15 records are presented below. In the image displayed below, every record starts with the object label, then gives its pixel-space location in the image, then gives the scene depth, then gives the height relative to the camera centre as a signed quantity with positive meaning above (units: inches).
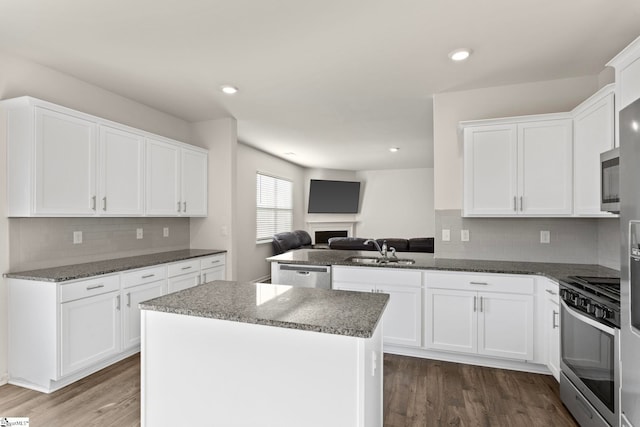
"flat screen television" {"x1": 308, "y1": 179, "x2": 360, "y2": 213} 340.2 +17.2
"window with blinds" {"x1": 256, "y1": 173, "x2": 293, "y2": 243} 257.9 +5.1
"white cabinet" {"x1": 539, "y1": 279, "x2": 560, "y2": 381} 98.6 -34.4
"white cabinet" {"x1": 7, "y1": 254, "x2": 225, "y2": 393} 98.3 -37.2
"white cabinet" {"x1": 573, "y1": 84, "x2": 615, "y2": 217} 93.5 +21.4
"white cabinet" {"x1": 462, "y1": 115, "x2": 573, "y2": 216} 113.2 +16.7
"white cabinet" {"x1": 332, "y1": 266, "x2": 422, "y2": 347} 121.9 -31.4
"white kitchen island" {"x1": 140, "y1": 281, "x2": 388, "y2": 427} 54.7 -27.1
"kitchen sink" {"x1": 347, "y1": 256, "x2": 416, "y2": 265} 130.4 -19.8
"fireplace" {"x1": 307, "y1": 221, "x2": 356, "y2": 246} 341.7 -18.5
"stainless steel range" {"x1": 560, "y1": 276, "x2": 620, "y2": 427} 68.3 -31.9
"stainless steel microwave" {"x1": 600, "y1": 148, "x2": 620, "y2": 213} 80.0 +8.2
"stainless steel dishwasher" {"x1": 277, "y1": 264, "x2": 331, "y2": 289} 132.5 -26.0
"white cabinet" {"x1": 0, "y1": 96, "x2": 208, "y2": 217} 101.0 +16.7
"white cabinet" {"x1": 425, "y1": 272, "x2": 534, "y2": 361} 110.0 -35.3
